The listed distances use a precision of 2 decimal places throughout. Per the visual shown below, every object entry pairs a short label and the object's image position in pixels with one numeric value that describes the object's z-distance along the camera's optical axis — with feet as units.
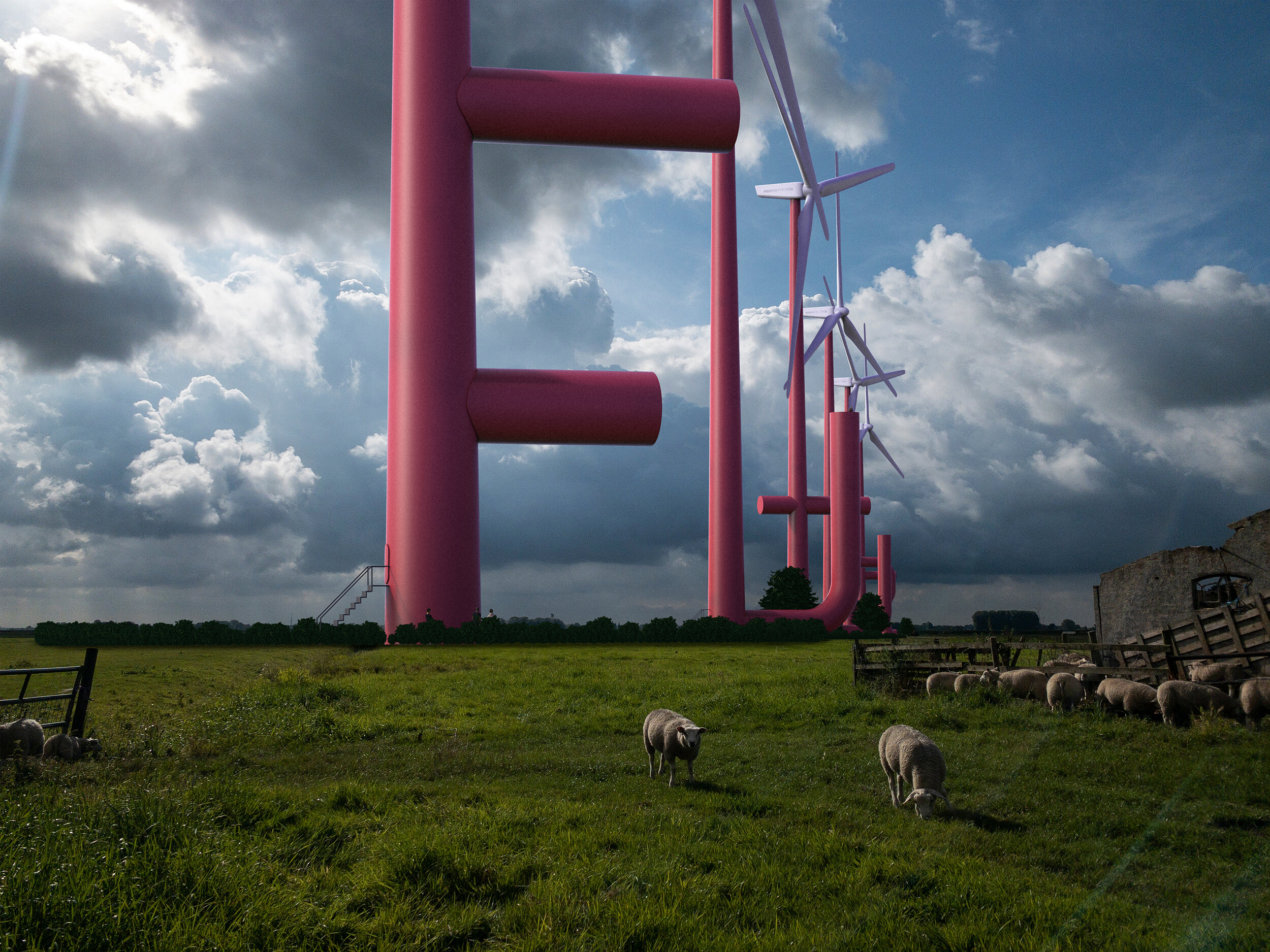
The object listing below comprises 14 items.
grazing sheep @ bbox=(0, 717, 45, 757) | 37.35
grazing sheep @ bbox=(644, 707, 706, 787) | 33.37
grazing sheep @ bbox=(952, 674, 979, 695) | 57.82
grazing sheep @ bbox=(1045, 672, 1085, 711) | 52.42
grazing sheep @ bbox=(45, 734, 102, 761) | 39.19
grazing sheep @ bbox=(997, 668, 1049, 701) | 56.29
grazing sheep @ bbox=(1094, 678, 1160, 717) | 49.65
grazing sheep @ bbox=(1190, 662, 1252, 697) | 51.75
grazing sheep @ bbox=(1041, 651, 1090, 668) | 63.35
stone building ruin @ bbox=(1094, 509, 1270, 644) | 84.74
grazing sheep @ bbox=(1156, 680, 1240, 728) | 47.70
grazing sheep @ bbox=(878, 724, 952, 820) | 29.53
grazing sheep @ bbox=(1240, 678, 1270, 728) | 46.44
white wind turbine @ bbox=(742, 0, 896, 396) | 106.52
